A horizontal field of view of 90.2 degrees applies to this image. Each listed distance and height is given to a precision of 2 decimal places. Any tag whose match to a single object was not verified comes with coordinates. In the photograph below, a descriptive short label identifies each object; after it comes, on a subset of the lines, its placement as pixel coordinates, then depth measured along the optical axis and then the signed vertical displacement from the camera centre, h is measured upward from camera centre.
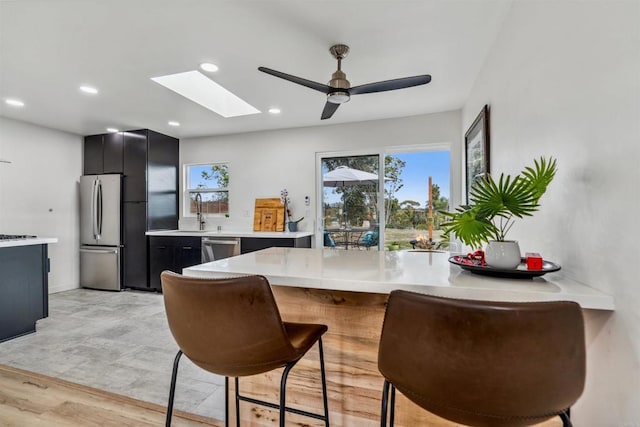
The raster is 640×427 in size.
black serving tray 1.09 -0.20
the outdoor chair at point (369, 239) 4.48 -0.36
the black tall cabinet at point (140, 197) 4.78 +0.27
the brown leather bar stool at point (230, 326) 0.99 -0.36
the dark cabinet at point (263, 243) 4.15 -0.38
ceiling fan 2.24 +0.94
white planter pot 1.14 -0.15
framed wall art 2.63 +0.61
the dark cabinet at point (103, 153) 4.94 +0.97
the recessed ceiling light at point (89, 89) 3.19 +1.28
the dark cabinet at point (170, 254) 4.59 -0.57
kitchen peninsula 1.12 -0.41
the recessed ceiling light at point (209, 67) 2.71 +1.28
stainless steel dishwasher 4.36 -0.46
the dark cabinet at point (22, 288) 2.97 -0.71
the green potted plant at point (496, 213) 1.09 +0.00
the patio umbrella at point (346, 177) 4.53 +0.53
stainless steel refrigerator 4.86 -0.26
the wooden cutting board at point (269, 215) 4.71 -0.01
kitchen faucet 5.19 +0.03
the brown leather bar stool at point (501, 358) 0.70 -0.33
